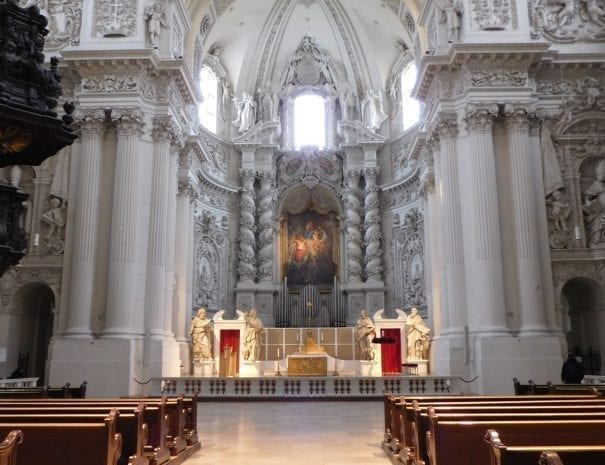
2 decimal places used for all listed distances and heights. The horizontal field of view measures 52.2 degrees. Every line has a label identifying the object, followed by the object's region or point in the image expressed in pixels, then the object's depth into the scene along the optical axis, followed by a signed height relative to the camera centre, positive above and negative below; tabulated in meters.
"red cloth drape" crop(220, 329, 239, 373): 22.95 +0.83
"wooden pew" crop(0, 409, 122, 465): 5.00 -0.65
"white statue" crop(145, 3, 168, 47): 19.34 +10.55
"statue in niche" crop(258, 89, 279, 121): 31.22 +12.74
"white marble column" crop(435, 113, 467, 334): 18.23 +3.94
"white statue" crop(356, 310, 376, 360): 21.97 +0.91
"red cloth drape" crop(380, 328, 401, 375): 22.11 +0.32
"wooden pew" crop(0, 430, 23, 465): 3.68 -0.51
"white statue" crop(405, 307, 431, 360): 21.23 +0.73
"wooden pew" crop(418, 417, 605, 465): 4.75 -0.58
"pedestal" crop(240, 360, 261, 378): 22.03 -0.26
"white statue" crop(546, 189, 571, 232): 18.33 +4.31
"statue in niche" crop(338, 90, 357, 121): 31.08 +12.66
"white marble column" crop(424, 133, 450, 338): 19.59 +3.98
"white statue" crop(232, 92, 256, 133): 30.88 +12.26
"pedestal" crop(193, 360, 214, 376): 21.42 -0.21
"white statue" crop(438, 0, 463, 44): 19.27 +10.50
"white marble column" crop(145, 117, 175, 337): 18.34 +4.02
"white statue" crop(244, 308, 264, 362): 22.80 +0.90
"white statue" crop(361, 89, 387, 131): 30.70 +12.25
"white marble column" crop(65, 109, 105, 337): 17.47 +3.91
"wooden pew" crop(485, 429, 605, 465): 3.51 -0.53
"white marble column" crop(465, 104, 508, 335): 17.28 +3.50
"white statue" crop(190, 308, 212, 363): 21.72 +0.82
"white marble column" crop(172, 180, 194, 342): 22.36 +3.79
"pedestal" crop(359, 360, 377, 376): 21.45 -0.21
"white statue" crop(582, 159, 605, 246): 18.23 +4.46
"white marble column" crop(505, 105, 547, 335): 17.33 +3.75
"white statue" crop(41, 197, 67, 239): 18.67 +4.28
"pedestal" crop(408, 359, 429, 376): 20.80 -0.17
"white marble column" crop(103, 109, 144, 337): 17.42 +3.46
